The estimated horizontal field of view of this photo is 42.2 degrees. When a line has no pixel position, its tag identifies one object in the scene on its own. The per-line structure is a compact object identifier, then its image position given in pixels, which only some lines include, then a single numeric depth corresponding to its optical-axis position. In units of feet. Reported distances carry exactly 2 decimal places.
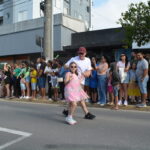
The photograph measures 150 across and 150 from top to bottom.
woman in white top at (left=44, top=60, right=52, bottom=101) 28.48
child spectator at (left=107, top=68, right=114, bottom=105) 23.08
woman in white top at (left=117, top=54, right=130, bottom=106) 23.87
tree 28.39
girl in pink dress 16.19
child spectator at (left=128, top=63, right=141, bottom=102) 24.24
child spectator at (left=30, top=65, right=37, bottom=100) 29.46
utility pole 32.38
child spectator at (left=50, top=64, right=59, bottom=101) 27.33
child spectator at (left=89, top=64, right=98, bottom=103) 25.27
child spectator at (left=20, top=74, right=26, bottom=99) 30.25
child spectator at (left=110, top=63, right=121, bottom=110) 22.03
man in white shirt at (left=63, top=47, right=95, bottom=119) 17.20
